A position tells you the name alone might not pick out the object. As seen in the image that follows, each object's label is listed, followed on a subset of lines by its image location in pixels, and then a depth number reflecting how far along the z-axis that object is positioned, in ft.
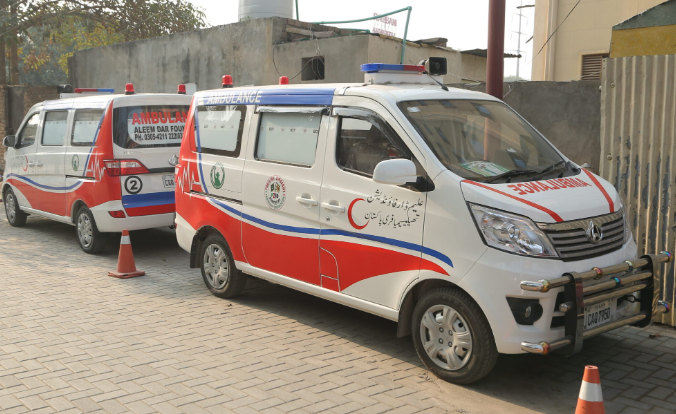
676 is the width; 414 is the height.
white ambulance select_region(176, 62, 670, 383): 14.42
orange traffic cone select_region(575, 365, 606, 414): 10.94
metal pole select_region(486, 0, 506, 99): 20.49
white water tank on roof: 59.82
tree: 74.74
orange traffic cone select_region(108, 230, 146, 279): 26.06
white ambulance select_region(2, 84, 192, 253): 28.53
